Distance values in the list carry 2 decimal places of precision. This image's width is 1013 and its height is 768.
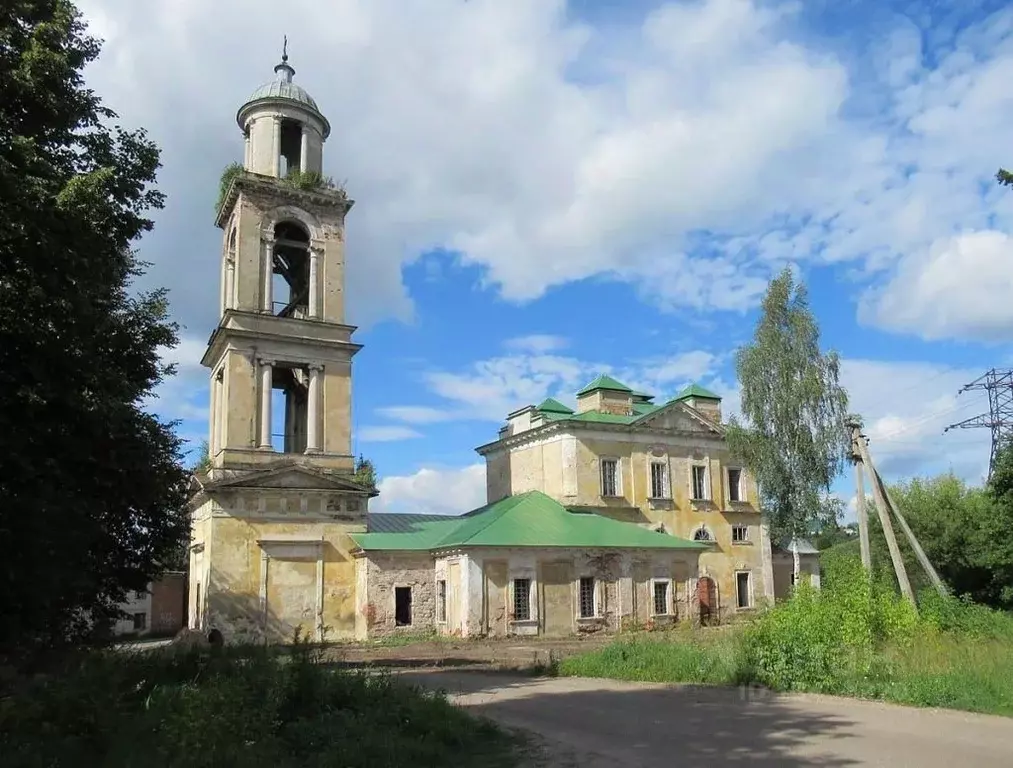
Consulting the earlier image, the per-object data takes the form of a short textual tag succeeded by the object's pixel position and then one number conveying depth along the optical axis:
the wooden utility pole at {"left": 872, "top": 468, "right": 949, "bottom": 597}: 18.70
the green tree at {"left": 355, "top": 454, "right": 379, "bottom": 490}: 48.62
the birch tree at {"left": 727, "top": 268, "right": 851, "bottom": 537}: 32.38
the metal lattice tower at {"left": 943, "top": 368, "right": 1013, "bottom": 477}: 40.97
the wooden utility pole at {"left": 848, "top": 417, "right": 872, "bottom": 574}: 19.92
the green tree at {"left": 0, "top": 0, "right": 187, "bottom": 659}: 9.66
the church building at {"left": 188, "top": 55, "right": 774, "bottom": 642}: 27.81
